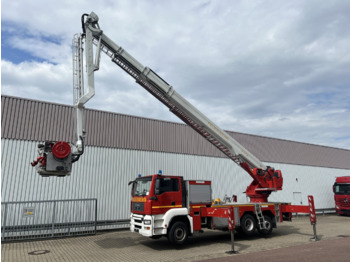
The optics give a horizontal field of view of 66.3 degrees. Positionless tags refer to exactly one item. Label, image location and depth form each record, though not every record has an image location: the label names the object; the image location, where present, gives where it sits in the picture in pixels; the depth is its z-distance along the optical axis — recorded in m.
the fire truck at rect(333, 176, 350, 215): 20.98
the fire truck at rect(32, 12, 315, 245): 9.44
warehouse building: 13.21
